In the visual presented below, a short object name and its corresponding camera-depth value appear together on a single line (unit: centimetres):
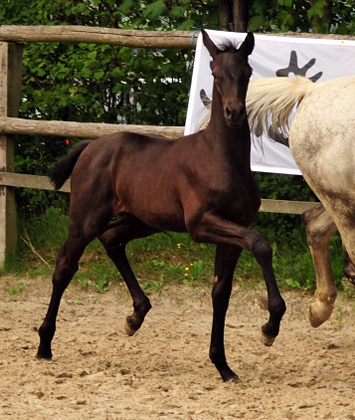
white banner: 1127
